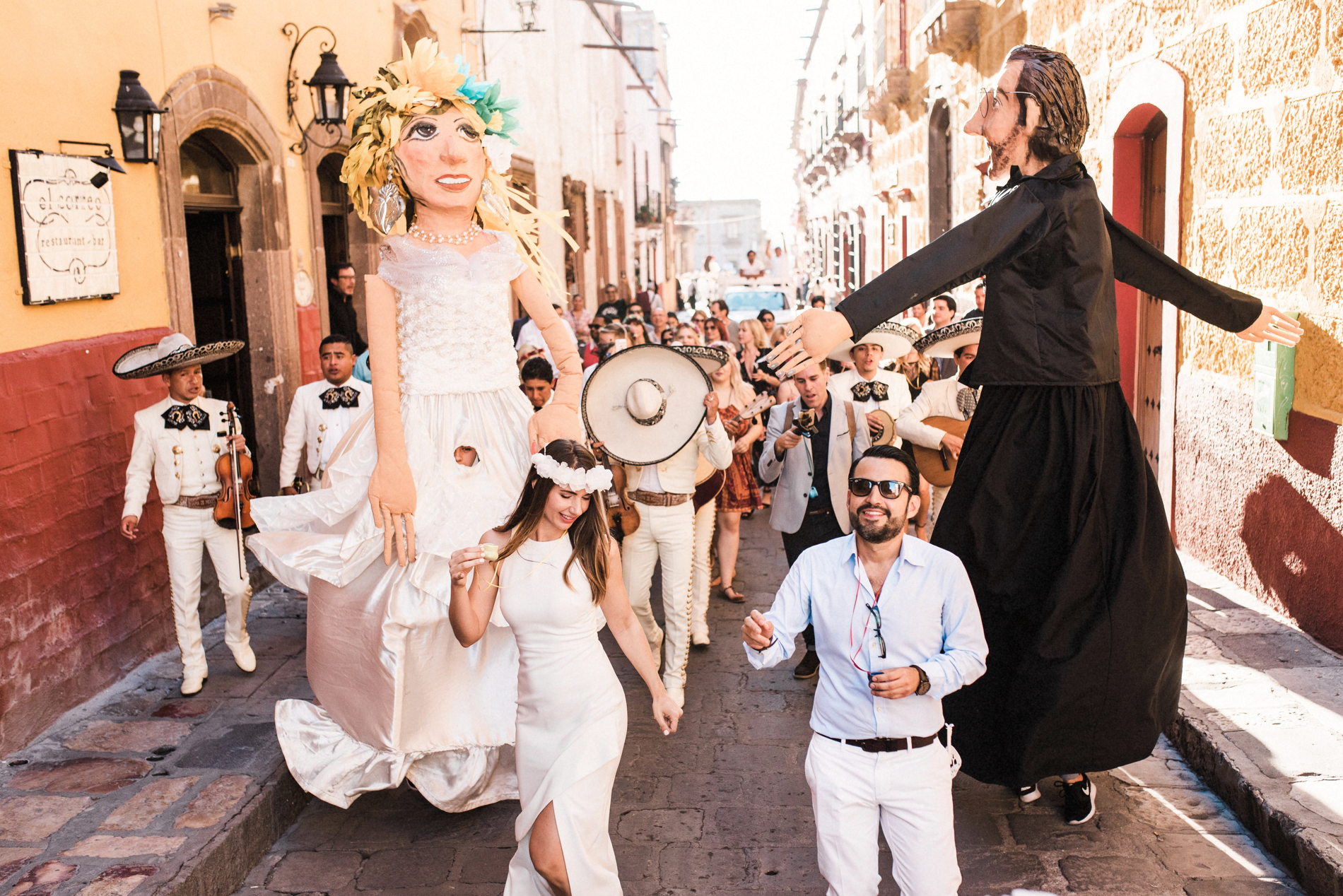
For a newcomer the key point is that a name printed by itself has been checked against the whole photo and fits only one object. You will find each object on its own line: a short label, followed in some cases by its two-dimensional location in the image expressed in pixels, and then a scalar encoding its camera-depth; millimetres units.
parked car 28766
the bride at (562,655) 3254
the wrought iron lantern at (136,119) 6027
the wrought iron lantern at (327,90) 8266
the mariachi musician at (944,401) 5809
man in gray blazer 6012
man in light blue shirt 3182
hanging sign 5219
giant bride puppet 4238
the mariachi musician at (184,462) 5543
